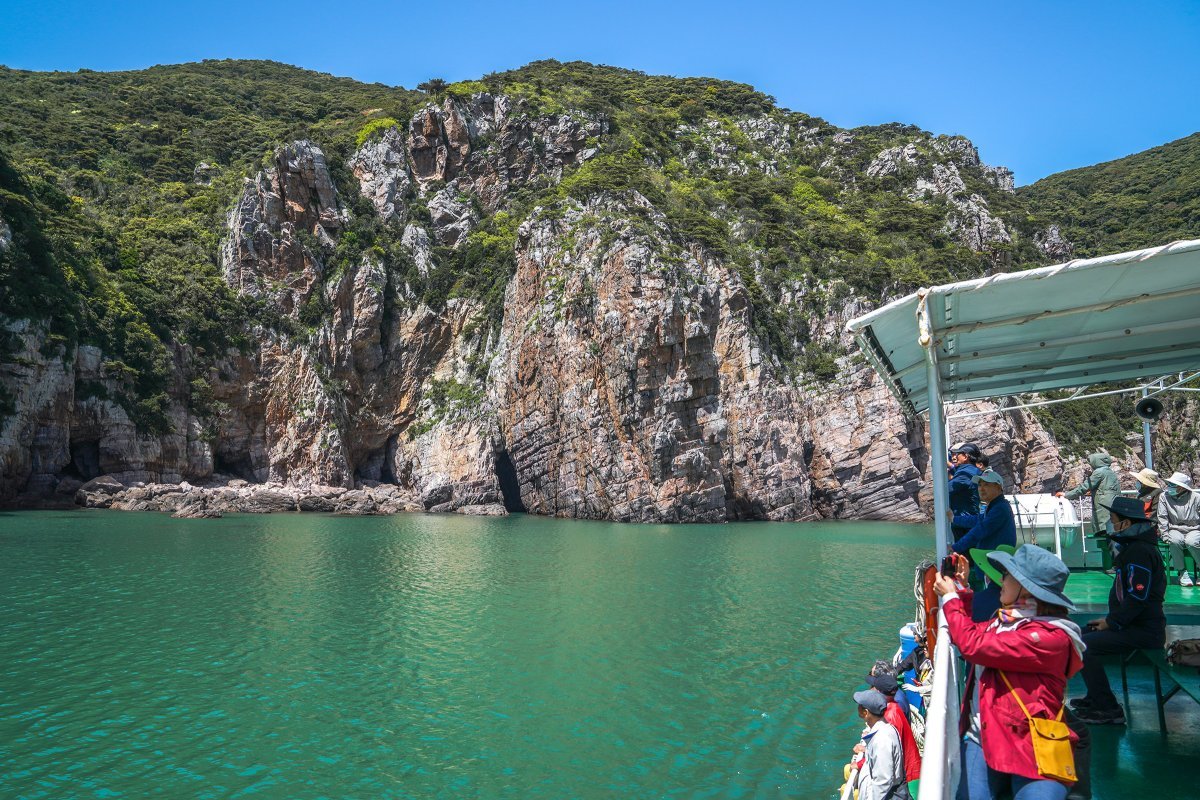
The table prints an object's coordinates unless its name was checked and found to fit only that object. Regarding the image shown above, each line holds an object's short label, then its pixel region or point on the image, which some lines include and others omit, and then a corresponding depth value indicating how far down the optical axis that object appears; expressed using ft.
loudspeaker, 33.78
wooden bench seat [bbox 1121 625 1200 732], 16.15
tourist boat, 15.83
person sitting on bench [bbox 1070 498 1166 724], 17.06
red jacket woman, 11.05
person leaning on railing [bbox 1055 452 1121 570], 28.20
